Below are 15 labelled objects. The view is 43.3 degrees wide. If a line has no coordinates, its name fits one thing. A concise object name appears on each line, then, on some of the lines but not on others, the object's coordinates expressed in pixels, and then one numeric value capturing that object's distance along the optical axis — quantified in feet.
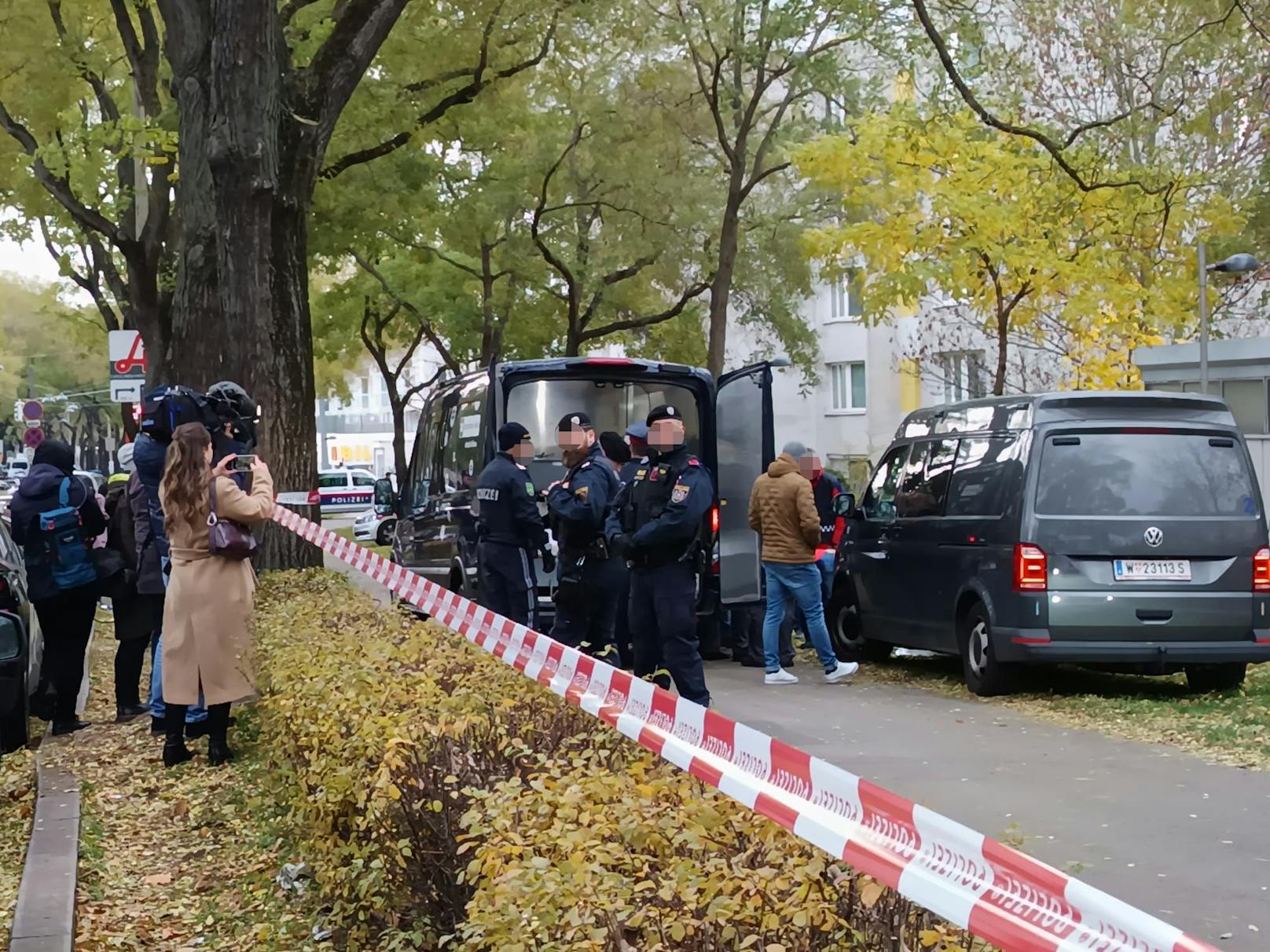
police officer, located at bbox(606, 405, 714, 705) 28.68
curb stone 17.58
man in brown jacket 38.60
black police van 41.14
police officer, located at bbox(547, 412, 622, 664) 31.68
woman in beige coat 25.48
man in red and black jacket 48.08
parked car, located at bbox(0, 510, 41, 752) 27.81
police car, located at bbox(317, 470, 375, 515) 175.11
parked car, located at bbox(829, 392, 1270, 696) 34.65
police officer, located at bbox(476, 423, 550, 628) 33.17
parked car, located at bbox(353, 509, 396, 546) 131.64
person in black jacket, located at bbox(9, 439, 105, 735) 31.01
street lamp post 57.38
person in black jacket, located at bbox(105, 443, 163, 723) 31.96
